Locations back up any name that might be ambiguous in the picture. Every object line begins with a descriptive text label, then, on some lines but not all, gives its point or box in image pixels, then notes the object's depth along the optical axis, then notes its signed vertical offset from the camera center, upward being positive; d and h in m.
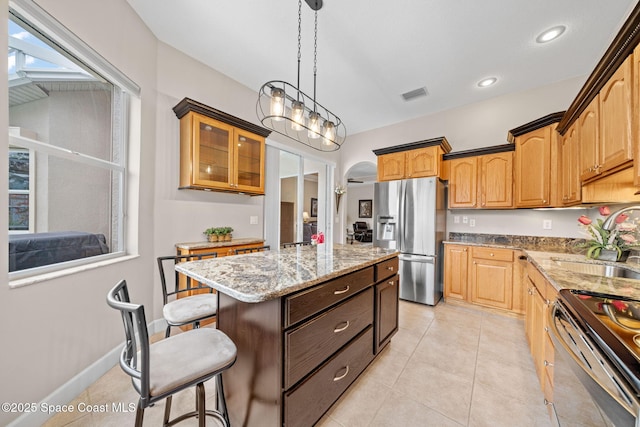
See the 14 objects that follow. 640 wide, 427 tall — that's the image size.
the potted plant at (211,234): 2.70 -0.26
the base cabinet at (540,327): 1.42 -0.82
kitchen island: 1.06 -0.63
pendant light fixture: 1.61 +0.75
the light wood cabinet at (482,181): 3.09 +0.48
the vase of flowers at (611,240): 1.78 -0.19
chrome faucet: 1.63 -0.03
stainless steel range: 0.61 -0.46
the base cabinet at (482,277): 2.87 -0.82
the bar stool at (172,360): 0.83 -0.64
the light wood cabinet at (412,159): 3.38 +0.86
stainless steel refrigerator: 3.25 -0.24
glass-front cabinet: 2.44 +0.70
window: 1.36 +0.45
